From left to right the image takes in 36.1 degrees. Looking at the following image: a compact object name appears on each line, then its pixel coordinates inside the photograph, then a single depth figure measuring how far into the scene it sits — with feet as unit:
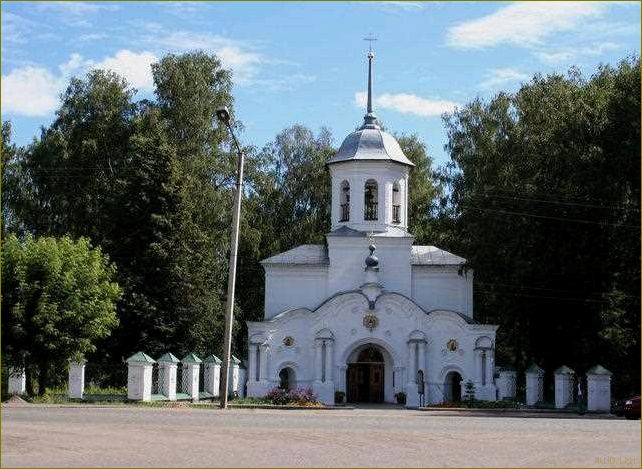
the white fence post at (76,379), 107.96
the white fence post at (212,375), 124.67
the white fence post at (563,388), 117.19
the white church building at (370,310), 132.05
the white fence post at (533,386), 124.36
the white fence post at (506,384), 131.34
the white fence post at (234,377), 131.30
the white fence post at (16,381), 108.68
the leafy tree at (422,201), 184.96
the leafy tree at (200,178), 147.95
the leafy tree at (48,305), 105.19
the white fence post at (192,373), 116.98
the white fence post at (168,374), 112.16
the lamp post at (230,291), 87.71
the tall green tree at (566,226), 115.55
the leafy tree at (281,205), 177.47
